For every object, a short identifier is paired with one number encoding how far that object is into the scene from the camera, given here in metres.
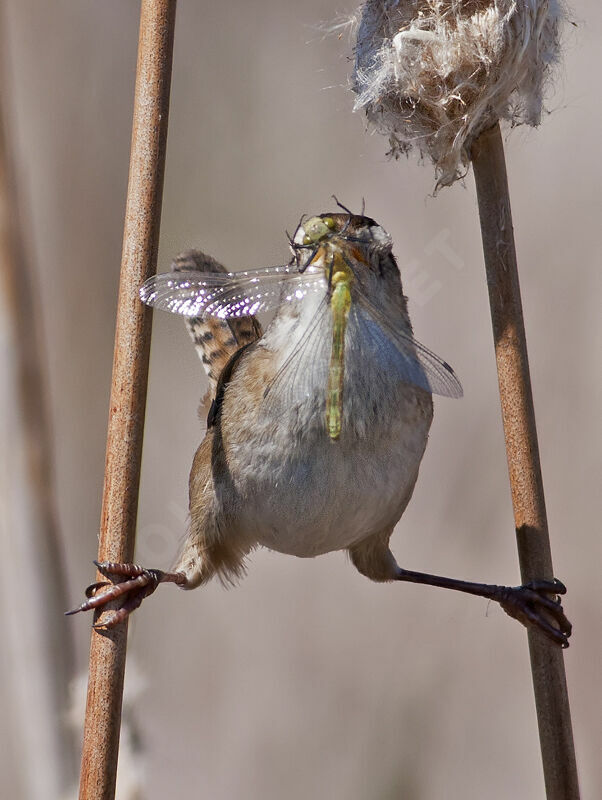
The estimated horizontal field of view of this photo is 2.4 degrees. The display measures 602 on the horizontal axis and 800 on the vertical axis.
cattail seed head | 2.39
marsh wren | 2.38
